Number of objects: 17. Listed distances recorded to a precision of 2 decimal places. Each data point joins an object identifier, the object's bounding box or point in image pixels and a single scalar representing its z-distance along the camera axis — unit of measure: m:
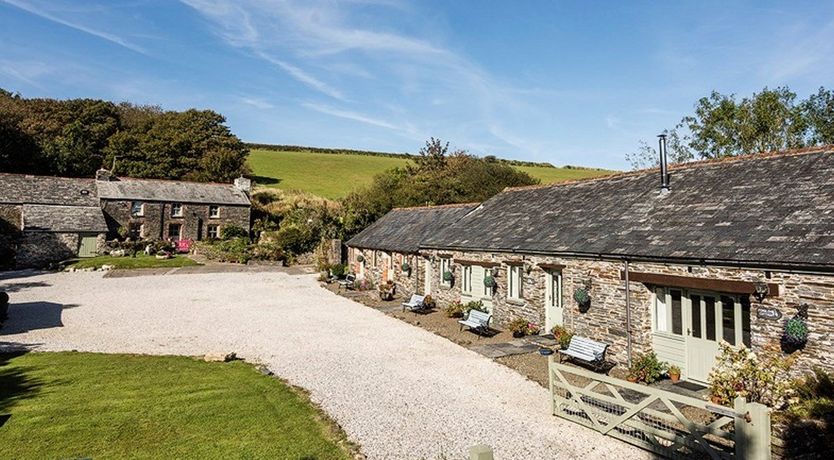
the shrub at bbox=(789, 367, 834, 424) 7.80
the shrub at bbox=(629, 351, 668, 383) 11.25
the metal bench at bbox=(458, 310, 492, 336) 16.22
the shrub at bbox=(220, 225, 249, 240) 46.88
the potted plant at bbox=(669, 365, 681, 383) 11.26
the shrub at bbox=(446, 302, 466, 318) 19.41
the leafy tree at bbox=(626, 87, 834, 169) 36.38
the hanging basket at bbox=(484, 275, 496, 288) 17.67
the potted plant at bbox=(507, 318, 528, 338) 15.88
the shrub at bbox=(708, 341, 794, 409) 8.37
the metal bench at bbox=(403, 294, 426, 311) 20.67
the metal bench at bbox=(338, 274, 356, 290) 27.95
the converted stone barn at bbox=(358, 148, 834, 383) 9.49
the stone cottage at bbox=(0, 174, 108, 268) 35.72
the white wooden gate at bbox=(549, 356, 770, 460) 6.34
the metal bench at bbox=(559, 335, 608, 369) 12.16
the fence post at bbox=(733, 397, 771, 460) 6.17
